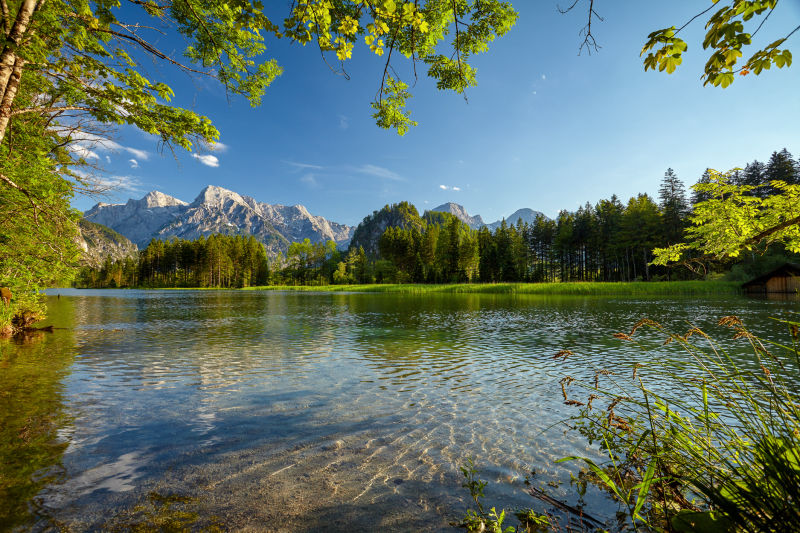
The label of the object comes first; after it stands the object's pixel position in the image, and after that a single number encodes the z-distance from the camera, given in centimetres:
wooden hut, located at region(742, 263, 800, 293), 3944
